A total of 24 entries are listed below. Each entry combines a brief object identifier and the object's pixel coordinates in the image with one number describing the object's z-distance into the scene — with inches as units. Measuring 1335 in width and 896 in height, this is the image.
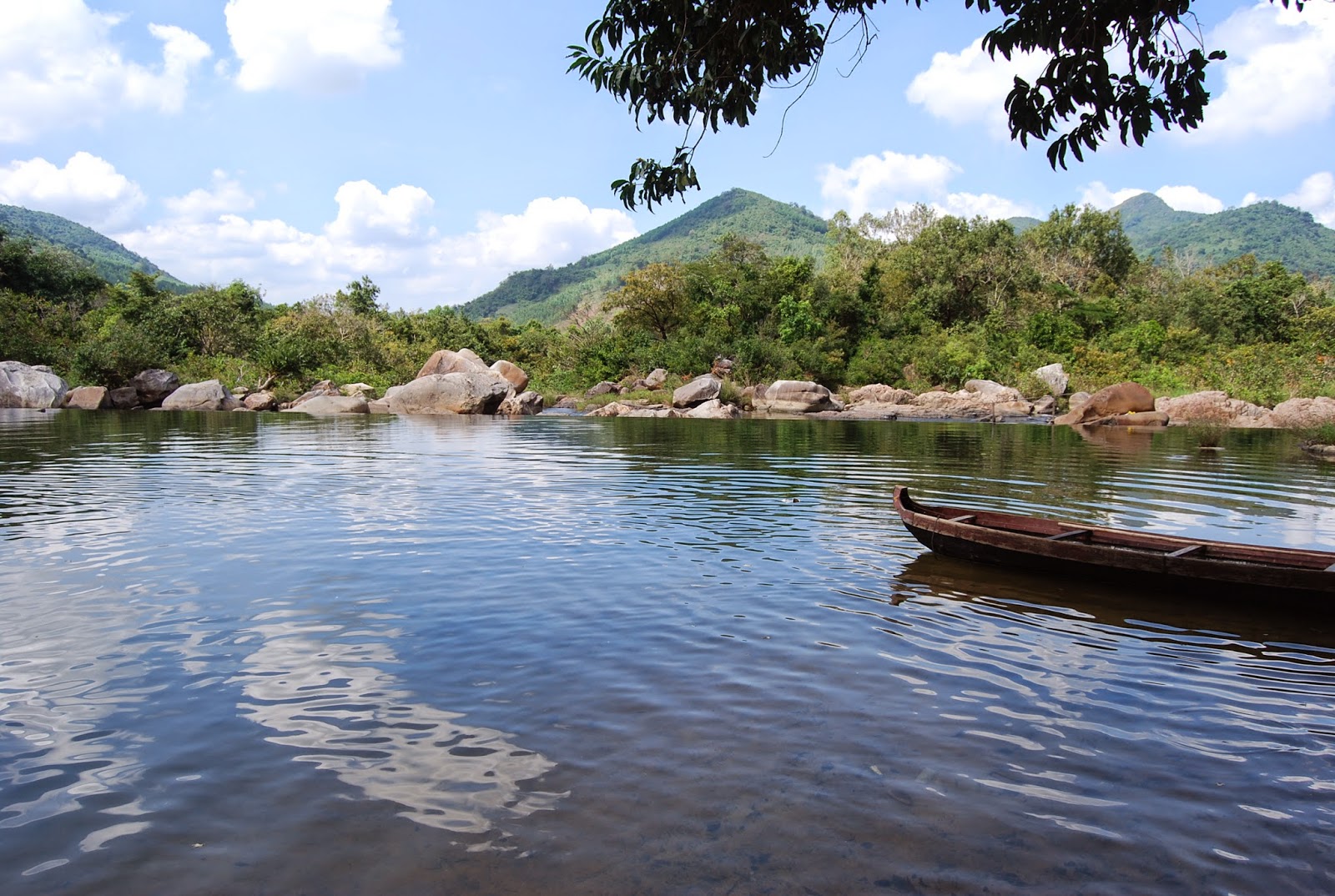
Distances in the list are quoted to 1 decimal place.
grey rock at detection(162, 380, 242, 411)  1656.0
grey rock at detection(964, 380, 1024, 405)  1715.1
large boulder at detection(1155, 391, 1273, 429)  1392.7
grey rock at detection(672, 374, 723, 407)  1760.6
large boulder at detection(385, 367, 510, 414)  1689.2
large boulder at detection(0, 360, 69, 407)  1555.1
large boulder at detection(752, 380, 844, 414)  1756.9
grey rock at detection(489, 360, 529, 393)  1946.4
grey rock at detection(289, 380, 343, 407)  1850.4
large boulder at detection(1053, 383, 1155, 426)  1441.9
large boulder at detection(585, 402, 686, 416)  1756.3
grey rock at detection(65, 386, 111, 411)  1583.4
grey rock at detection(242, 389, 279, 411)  1756.9
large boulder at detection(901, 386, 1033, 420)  1663.4
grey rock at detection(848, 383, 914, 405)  1830.7
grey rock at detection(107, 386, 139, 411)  1653.5
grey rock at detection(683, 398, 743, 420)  1654.8
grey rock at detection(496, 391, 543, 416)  1761.8
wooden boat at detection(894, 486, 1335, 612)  272.7
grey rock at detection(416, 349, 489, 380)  1840.6
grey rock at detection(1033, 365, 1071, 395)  1776.6
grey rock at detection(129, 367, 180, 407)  1699.1
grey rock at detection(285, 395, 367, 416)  1619.1
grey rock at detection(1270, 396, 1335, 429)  1234.0
